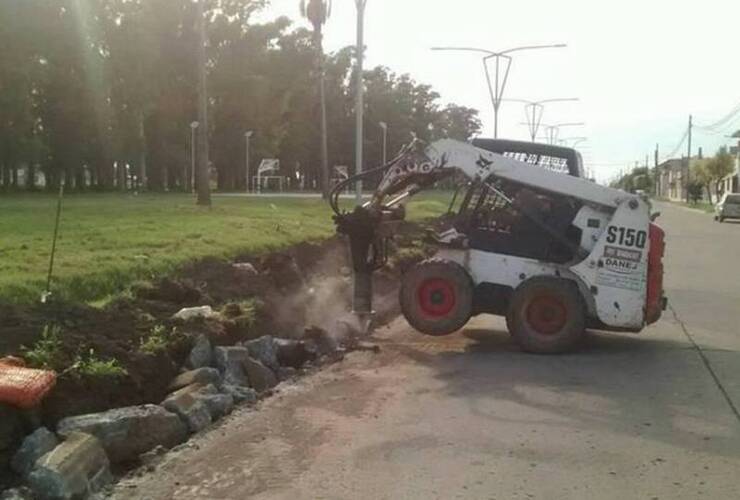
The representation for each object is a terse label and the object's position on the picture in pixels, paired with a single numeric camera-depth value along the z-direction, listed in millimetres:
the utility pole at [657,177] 167825
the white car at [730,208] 56625
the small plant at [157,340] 9180
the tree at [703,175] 110125
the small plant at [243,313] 11344
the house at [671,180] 140350
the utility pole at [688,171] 118238
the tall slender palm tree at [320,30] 45338
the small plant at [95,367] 7938
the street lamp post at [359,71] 28953
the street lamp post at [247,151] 75812
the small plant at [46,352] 7867
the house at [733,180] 101350
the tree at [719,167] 105688
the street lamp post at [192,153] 69000
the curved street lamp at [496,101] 49250
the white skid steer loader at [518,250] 11305
